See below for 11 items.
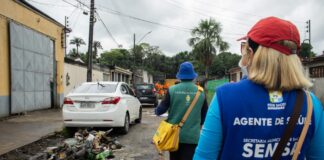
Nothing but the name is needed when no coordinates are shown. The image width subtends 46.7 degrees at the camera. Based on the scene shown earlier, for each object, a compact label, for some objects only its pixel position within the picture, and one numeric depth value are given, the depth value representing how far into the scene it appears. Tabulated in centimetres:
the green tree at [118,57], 7212
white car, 988
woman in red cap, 184
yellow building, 1466
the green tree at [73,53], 7243
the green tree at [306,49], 4288
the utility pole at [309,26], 4148
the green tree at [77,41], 8119
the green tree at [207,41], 4303
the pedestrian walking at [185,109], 441
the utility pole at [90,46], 1928
